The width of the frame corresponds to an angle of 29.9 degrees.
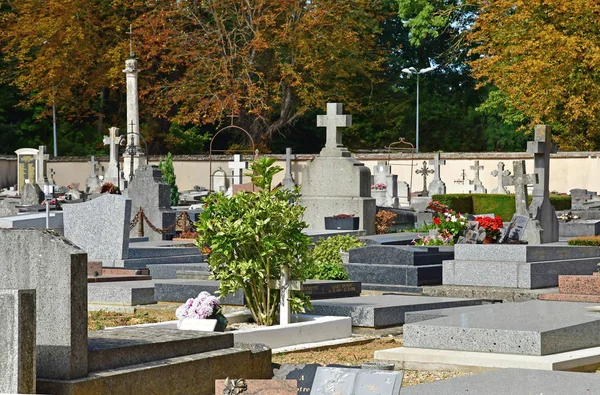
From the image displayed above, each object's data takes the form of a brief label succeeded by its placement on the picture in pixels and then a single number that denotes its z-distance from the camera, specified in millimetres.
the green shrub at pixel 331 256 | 12297
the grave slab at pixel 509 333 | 7871
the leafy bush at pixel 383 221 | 20484
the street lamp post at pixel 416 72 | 43978
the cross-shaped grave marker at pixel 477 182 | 37962
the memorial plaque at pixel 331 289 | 10969
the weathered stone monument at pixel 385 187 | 30431
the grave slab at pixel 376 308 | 10312
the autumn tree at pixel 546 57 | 37125
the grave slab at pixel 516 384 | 6250
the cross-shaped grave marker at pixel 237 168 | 30000
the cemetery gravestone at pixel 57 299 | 6121
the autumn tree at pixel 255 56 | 43469
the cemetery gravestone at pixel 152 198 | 19797
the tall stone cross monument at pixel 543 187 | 16531
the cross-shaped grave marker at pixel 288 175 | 30094
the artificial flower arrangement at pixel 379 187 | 30834
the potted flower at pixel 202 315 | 8562
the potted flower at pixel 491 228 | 14250
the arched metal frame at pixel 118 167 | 29631
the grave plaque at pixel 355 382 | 5047
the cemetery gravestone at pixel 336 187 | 20125
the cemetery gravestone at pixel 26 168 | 36750
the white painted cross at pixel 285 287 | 9750
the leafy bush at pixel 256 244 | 9555
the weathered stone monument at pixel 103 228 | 14445
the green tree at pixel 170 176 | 28859
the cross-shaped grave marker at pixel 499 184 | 36916
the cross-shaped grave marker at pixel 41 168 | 34906
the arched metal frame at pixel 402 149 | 42181
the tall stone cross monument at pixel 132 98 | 37394
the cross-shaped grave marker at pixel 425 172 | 36438
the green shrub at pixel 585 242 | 14891
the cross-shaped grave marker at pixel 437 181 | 37438
